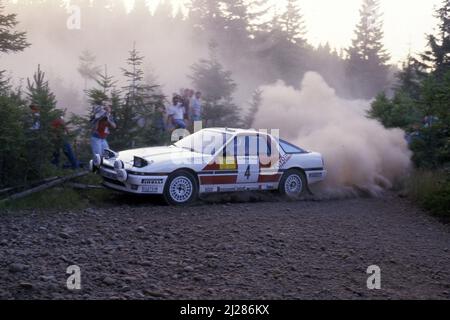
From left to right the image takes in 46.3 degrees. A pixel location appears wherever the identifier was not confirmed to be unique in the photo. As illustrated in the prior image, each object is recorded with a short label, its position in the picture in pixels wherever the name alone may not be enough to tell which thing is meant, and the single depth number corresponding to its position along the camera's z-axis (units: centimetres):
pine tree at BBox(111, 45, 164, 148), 1294
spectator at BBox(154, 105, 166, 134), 1384
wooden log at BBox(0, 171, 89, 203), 905
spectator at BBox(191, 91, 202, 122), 1703
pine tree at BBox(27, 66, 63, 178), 1002
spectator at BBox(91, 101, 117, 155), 1164
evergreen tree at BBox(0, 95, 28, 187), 945
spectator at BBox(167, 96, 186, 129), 1471
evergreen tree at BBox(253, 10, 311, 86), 4247
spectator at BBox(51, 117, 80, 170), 1048
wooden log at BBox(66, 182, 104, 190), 1021
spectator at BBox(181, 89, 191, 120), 1675
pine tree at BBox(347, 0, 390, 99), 4966
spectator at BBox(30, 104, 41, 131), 1020
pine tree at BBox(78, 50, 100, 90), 3797
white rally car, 951
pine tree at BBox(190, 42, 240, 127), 1883
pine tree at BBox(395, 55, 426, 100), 2573
